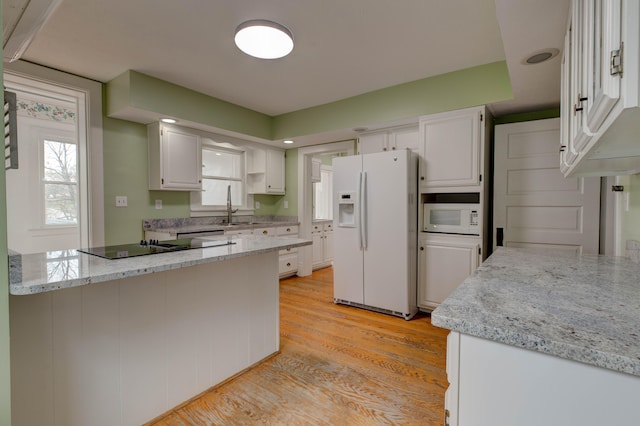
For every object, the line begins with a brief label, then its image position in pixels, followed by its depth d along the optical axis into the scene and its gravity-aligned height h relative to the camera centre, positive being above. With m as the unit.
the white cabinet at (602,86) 0.63 +0.32
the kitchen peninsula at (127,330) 1.22 -0.63
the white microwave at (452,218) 2.93 -0.12
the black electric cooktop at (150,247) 1.55 -0.24
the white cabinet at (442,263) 2.91 -0.57
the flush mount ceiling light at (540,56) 1.88 +0.99
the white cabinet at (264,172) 4.65 +0.57
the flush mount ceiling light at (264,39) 2.04 +1.20
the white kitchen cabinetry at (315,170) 5.14 +0.67
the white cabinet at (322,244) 5.19 -0.68
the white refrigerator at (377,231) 3.06 -0.26
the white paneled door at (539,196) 2.58 +0.10
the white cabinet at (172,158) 3.35 +0.59
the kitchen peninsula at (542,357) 0.63 -0.35
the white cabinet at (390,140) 3.38 +0.80
